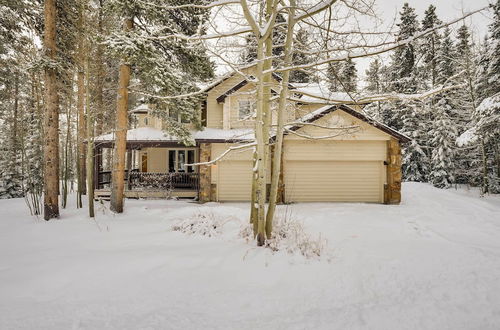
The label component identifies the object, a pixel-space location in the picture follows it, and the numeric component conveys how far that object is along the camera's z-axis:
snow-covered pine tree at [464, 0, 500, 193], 12.80
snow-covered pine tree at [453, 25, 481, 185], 19.60
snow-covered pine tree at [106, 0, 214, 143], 7.83
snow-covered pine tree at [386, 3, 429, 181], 22.66
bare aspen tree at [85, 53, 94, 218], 8.50
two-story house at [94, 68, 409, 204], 12.59
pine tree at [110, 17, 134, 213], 9.51
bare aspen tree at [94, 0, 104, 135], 9.01
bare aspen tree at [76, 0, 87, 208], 8.42
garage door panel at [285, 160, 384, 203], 13.02
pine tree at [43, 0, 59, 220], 8.27
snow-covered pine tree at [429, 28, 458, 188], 21.03
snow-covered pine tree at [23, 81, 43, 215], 20.80
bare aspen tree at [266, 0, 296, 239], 5.04
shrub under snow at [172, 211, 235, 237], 6.75
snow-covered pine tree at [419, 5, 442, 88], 22.41
